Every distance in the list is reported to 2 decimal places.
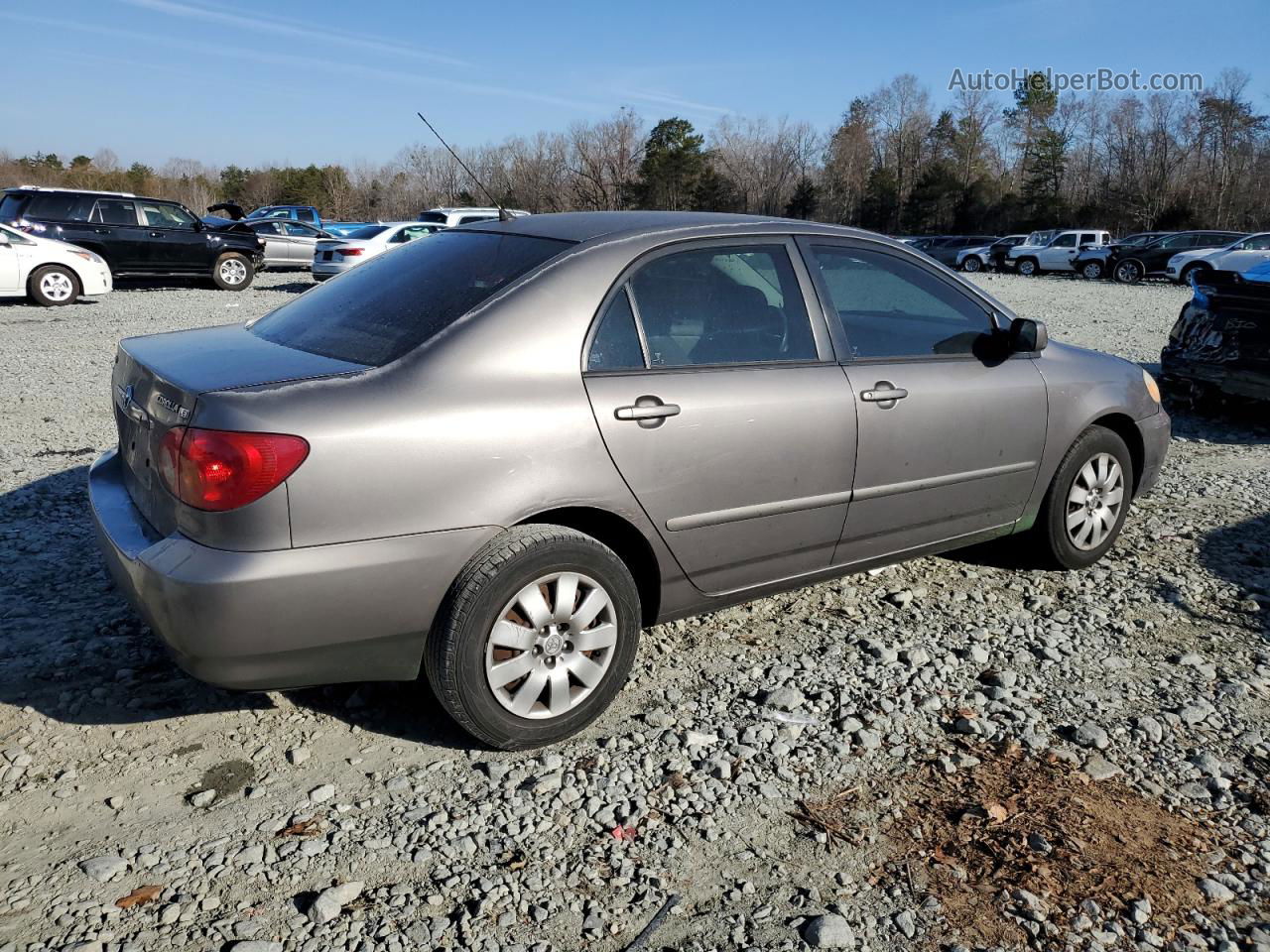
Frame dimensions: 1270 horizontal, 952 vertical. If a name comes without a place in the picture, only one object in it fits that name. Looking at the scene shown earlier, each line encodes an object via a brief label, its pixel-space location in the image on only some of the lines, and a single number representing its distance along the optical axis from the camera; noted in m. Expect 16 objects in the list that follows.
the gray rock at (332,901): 2.46
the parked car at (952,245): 42.34
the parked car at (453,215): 23.28
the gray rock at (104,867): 2.59
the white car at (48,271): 15.10
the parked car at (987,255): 39.38
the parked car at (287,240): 24.50
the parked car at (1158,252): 32.28
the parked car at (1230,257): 26.14
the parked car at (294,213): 34.53
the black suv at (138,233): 17.66
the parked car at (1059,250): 36.25
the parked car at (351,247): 19.08
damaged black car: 7.56
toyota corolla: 2.78
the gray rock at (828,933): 2.42
